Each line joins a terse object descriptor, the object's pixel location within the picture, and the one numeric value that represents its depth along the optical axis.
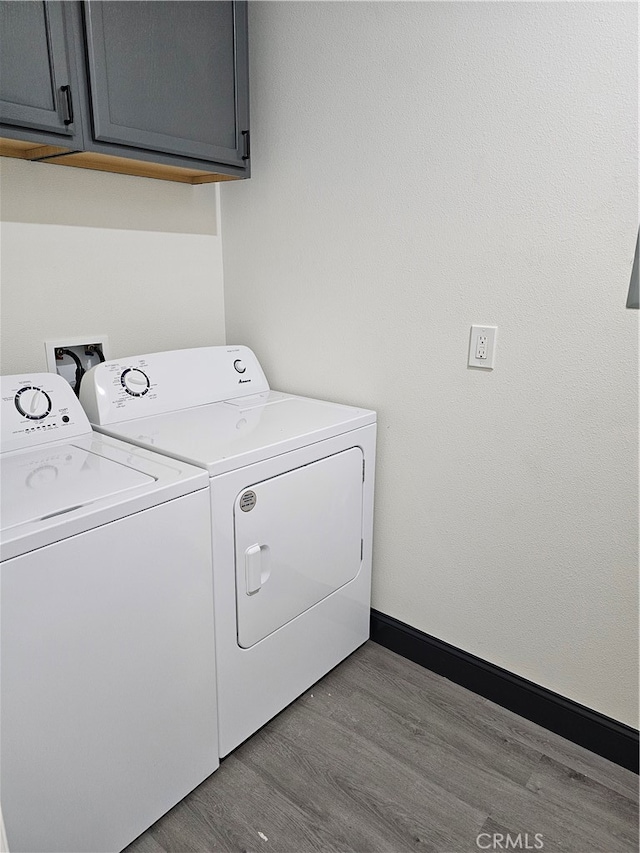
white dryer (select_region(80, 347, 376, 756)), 1.44
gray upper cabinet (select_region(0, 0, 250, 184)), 1.33
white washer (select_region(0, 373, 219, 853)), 1.05
